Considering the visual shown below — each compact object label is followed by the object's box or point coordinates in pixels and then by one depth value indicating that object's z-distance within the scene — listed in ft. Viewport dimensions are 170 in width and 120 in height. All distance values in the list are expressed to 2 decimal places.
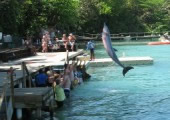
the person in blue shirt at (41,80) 63.65
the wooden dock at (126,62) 113.29
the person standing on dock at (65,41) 121.08
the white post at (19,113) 50.85
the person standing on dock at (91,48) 113.60
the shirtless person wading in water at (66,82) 64.69
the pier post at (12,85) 48.44
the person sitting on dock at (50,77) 63.05
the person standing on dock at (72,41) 121.16
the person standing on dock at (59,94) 57.95
